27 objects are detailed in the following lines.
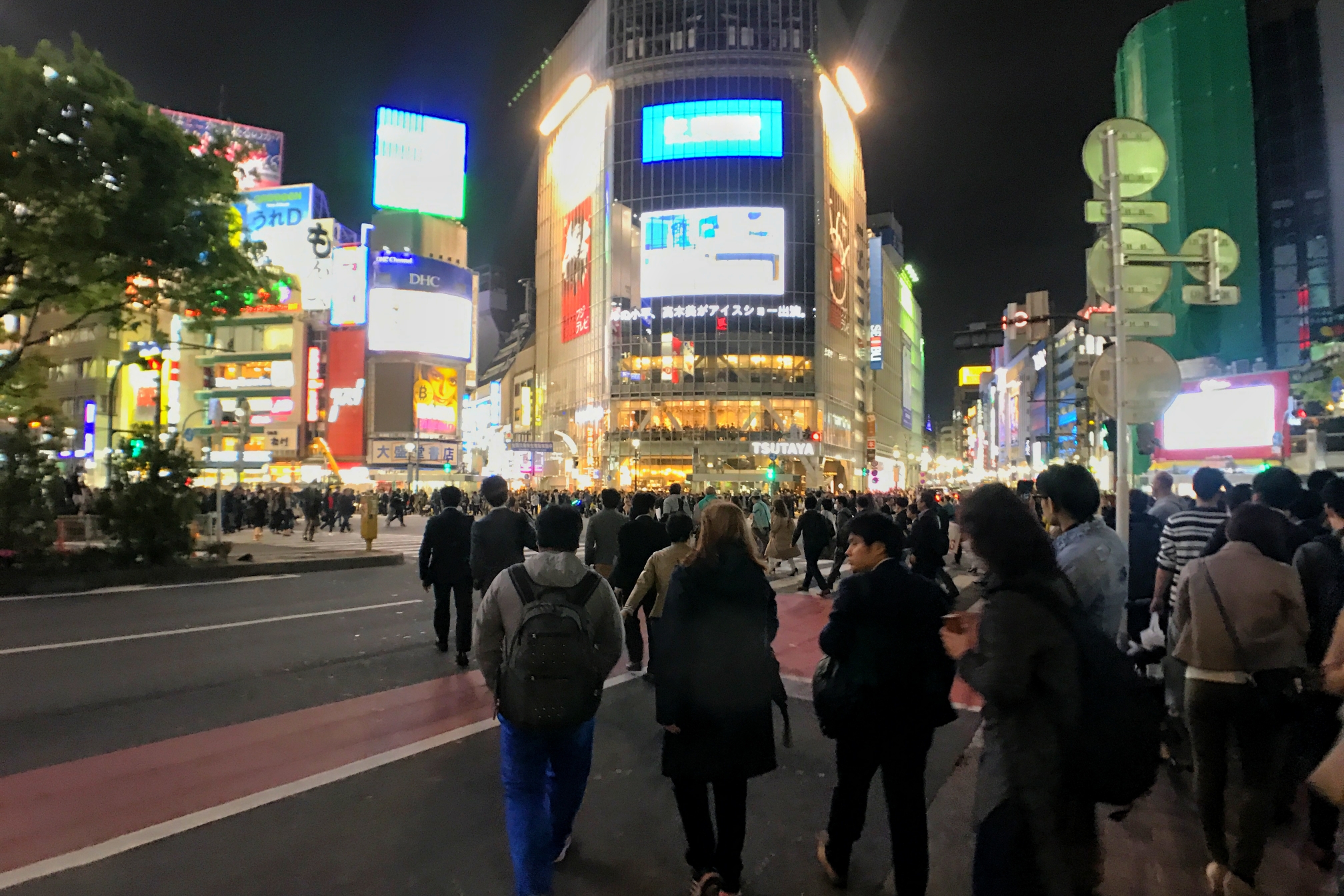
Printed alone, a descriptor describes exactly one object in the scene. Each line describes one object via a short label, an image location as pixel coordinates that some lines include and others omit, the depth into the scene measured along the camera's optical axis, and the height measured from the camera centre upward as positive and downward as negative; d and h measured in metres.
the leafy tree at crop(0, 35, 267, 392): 13.79 +5.14
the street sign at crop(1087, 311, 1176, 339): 6.50 +1.32
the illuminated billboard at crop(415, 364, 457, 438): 75.81 +7.99
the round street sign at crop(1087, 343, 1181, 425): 6.36 +0.81
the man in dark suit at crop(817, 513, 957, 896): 3.34 -0.82
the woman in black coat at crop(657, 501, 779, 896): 3.44 -0.90
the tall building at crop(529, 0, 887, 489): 70.31 +20.61
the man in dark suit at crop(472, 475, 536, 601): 8.05 -0.57
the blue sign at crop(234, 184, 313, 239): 75.69 +26.16
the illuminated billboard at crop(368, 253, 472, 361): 73.88 +16.42
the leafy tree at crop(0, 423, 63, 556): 14.12 -0.25
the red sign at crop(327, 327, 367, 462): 75.25 +8.44
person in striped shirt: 5.36 -0.36
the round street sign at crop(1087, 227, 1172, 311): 6.65 +1.75
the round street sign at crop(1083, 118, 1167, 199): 6.53 +2.66
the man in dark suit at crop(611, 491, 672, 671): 7.73 -0.60
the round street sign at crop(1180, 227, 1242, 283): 6.80 +2.00
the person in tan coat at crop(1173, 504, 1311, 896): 3.58 -0.78
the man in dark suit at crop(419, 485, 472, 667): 8.64 -0.81
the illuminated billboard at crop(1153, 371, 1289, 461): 23.62 +1.94
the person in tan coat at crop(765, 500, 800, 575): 15.85 -1.11
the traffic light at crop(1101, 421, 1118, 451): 7.45 +0.47
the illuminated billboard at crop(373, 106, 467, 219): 81.06 +32.76
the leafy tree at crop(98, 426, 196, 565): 15.16 -0.43
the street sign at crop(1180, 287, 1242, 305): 6.74 +1.60
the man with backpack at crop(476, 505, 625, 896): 3.37 -0.77
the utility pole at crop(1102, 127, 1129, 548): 6.30 +1.80
